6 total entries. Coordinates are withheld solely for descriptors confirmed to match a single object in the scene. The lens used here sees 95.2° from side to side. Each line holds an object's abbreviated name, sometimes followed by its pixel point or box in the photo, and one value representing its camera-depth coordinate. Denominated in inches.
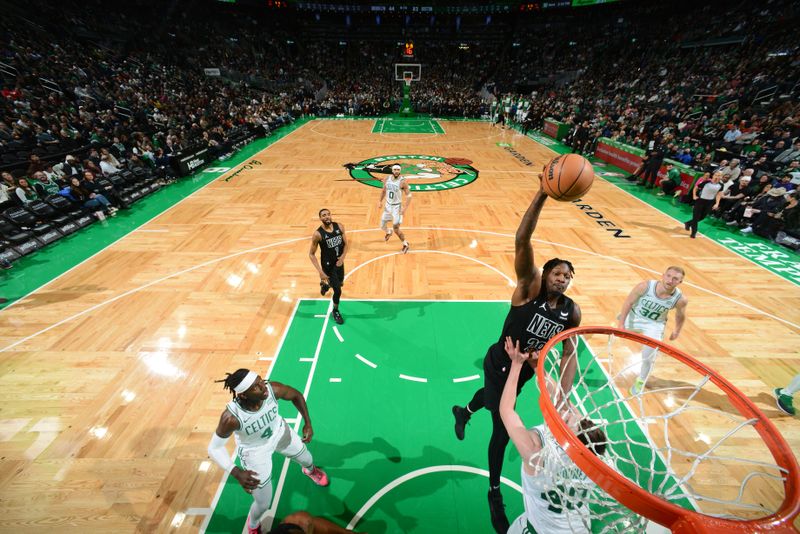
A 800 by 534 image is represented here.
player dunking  105.3
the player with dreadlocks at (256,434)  106.5
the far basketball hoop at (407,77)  1195.9
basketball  109.8
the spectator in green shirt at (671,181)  465.4
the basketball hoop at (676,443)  59.4
